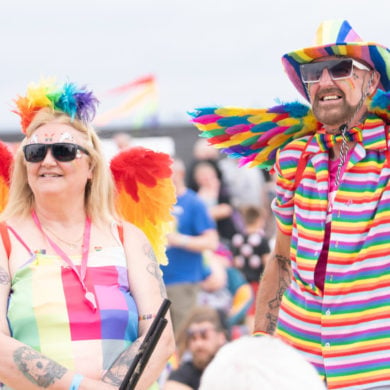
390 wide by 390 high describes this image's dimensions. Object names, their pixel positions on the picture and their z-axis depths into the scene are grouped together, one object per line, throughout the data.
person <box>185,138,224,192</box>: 21.61
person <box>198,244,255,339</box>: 19.22
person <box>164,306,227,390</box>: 14.12
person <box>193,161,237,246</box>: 21.31
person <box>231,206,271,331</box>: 19.62
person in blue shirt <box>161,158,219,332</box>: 17.19
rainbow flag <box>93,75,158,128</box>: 27.83
